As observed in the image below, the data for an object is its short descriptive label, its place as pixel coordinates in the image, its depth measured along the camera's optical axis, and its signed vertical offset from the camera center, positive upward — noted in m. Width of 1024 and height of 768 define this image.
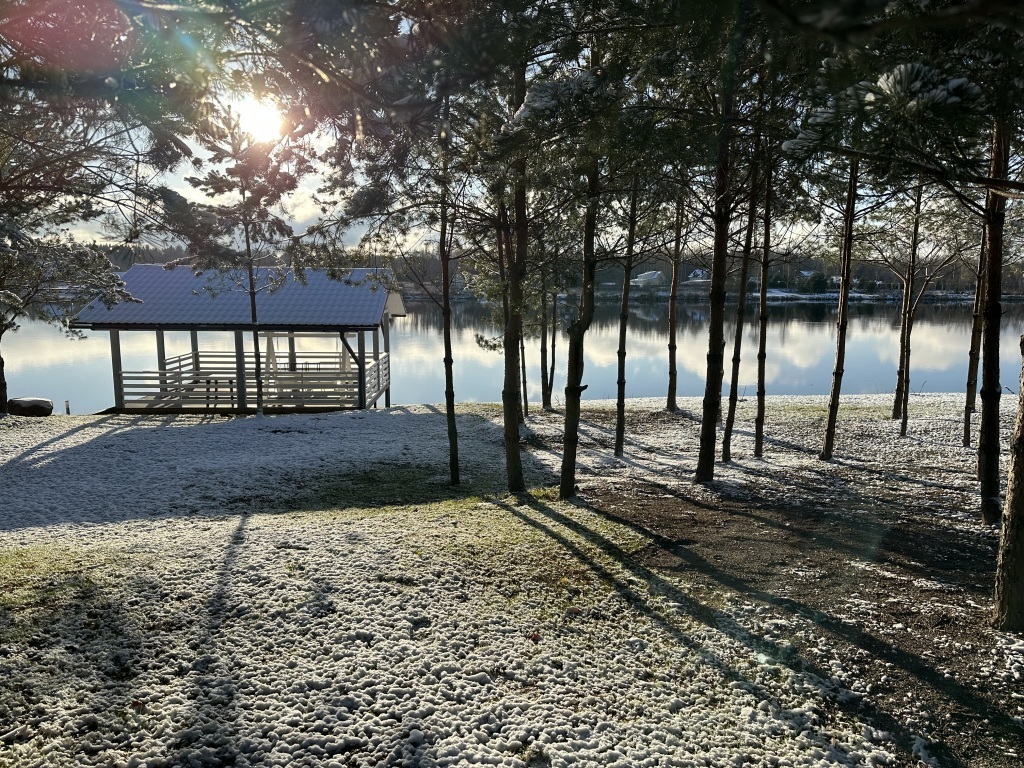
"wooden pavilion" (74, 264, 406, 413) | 17.27 -0.18
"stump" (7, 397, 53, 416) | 16.81 -2.28
